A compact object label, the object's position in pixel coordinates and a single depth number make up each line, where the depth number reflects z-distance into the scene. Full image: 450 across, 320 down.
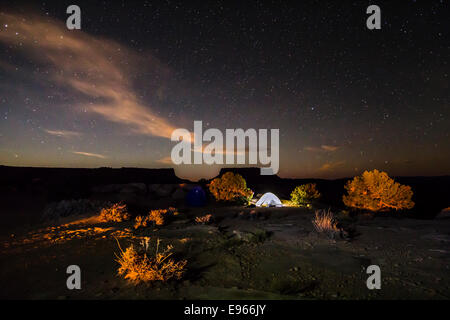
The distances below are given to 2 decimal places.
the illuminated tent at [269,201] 18.89
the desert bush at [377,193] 14.62
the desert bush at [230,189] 21.67
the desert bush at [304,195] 19.74
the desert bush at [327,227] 7.99
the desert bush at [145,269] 4.40
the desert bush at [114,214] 11.69
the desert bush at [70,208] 13.15
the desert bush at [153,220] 10.38
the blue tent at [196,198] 20.92
